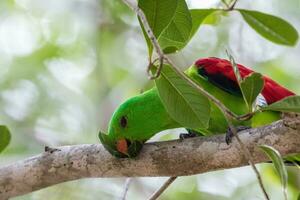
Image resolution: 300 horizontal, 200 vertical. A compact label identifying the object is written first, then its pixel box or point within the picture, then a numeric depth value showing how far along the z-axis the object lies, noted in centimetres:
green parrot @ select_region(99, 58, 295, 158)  595
